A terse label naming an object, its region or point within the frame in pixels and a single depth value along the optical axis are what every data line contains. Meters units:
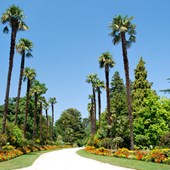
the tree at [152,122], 28.04
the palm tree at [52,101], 60.82
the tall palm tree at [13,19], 23.22
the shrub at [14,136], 23.12
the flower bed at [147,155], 14.66
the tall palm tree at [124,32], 22.60
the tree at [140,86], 34.97
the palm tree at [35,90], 42.47
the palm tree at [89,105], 56.27
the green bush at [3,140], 19.73
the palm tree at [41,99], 50.91
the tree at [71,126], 67.30
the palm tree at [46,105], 58.84
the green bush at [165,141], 21.31
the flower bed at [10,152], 16.66
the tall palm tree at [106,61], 30.72
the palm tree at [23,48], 27.39
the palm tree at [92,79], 45.16
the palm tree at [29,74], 33.54
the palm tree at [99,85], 43.82
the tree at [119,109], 27.97
